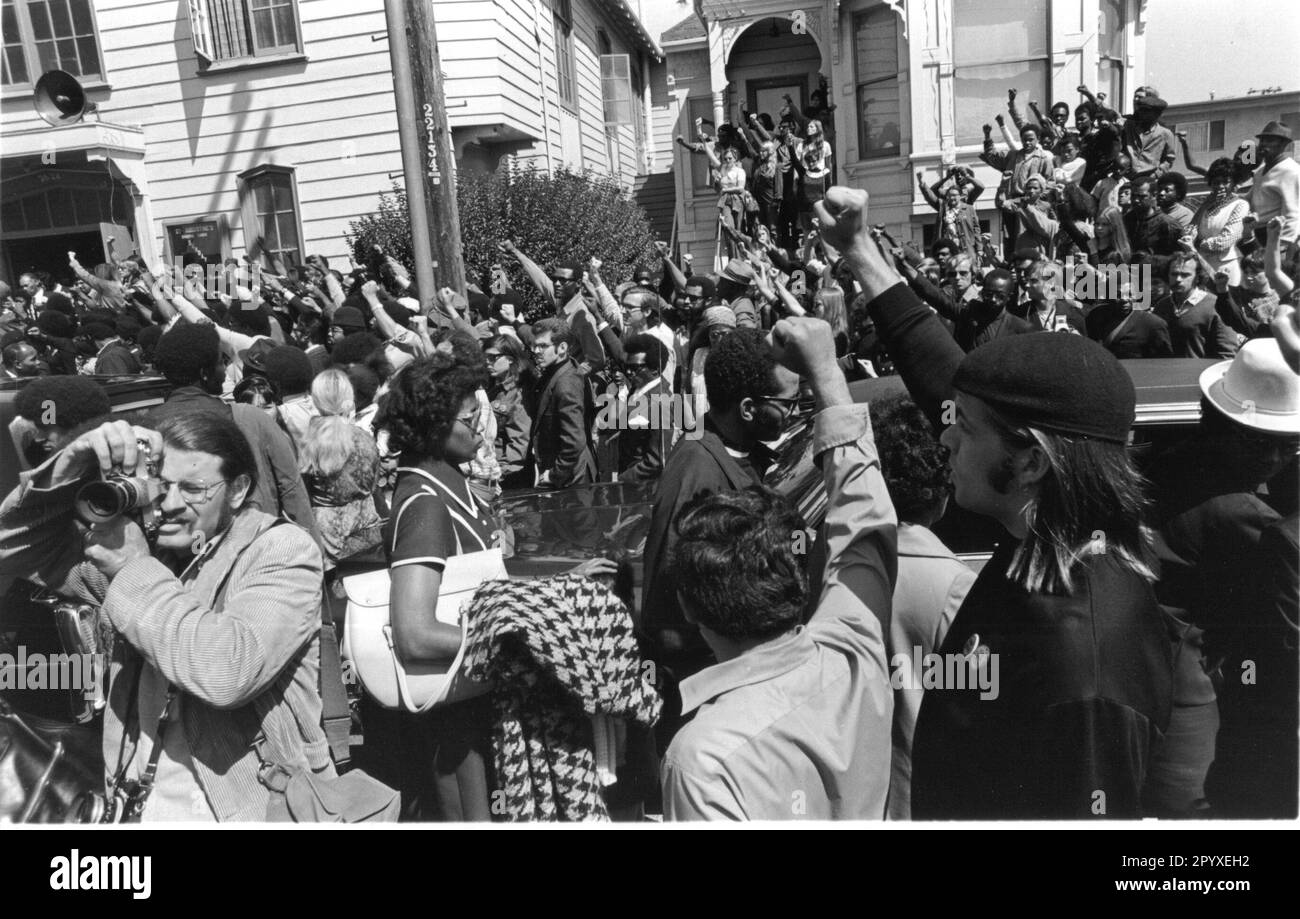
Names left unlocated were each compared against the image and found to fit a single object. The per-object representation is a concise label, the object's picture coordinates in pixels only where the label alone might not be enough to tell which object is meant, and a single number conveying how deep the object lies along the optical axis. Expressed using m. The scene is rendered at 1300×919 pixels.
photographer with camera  1.92
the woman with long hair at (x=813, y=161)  12.32
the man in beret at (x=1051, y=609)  1.41
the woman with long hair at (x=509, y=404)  6.27
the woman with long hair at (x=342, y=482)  3.78
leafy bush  7.34
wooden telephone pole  4.37
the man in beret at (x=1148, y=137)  7.69
